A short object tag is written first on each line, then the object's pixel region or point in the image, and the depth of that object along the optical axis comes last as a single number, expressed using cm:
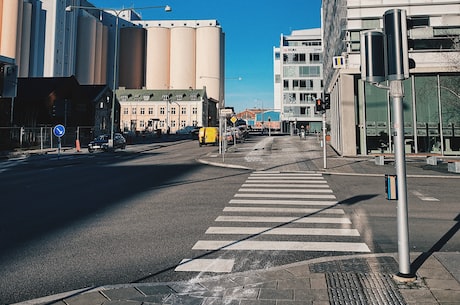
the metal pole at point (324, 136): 1570
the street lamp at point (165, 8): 2415
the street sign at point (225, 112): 2198
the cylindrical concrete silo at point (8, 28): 6381
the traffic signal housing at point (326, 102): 1553
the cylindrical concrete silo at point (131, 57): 10112
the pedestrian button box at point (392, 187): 401
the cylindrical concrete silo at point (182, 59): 10088
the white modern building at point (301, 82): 7262
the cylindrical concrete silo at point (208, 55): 10131
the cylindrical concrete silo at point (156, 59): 10088
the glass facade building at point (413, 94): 2098
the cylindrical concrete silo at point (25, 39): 6744
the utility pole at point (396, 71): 388
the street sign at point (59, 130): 2459
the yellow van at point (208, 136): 3591
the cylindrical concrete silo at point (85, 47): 8638
